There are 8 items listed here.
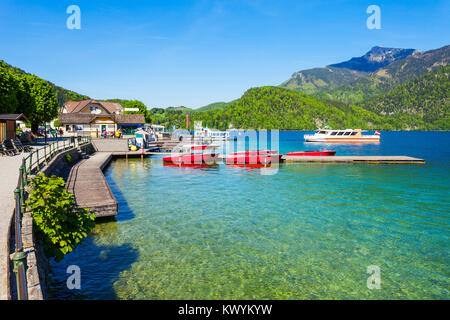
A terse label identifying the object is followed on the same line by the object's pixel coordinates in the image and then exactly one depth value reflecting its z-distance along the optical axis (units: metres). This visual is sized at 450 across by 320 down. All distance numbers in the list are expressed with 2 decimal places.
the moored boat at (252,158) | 41.44
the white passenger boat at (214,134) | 93.00
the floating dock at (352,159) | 44.09
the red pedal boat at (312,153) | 48.01
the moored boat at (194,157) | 40.50
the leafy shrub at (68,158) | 28.06
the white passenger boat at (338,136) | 112.81
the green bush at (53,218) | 9.20
